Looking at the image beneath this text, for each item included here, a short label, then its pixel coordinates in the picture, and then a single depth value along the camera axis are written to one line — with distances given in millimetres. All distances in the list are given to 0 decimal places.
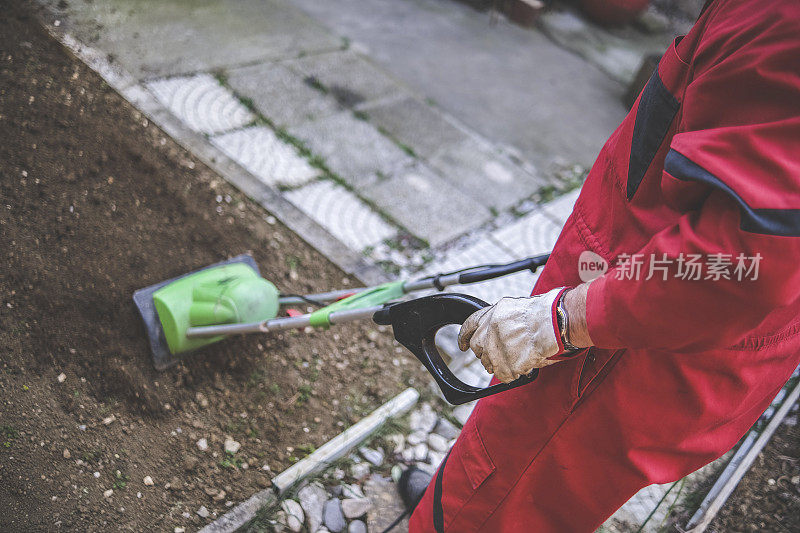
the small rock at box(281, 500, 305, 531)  2172
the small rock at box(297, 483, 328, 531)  2209
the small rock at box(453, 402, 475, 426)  2760
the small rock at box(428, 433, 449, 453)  2619
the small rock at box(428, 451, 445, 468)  2562
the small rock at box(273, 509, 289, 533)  2146
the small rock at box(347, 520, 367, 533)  2221
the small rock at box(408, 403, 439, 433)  2674
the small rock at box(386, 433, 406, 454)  2554
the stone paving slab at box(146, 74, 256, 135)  3756
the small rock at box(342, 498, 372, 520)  2264
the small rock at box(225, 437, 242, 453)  2312
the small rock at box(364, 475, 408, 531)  2270
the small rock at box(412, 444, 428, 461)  2559
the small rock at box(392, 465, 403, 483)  2438
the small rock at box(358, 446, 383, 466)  2474
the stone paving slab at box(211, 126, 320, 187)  3611
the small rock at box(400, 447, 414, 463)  2533
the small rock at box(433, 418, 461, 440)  2682
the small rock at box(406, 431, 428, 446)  2604
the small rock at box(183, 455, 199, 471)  2195
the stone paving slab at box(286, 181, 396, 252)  3443
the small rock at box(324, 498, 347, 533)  2213
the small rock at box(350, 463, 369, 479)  2408
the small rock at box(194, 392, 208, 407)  2395
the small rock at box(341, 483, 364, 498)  2326
